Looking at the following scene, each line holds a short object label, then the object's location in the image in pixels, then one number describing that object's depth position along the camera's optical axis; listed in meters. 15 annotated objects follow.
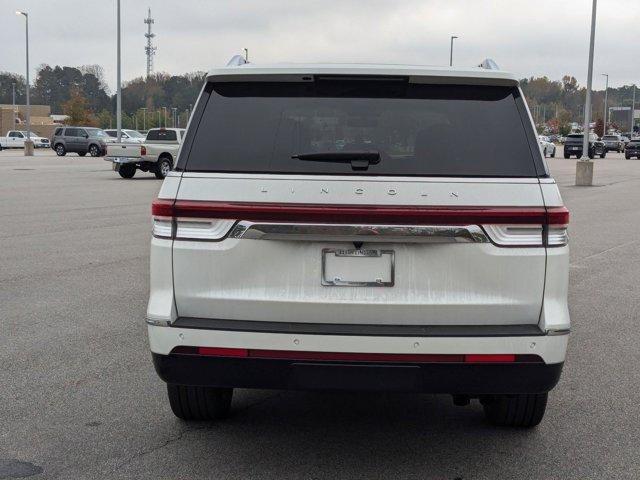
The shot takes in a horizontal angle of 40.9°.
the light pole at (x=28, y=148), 56.69
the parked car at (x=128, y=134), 58.23
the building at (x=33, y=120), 123.69
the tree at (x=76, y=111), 96.25
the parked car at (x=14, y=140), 73.50
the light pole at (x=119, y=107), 42.94
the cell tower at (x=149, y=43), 153.46
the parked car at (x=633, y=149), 62.97
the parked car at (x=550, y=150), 60.45
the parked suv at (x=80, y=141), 54.38
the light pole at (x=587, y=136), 29.37
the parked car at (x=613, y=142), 79.06
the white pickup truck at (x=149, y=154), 30.25
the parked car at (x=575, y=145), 60.75
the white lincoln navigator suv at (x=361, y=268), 3.68
